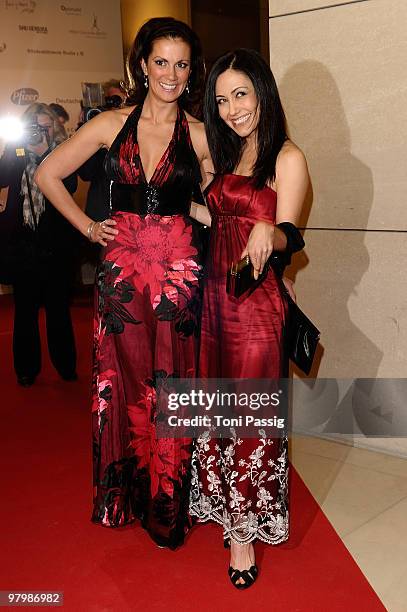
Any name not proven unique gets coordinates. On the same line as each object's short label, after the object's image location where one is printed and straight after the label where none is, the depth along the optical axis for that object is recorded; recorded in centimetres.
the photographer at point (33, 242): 435
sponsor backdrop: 756
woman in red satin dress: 220
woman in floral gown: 242
